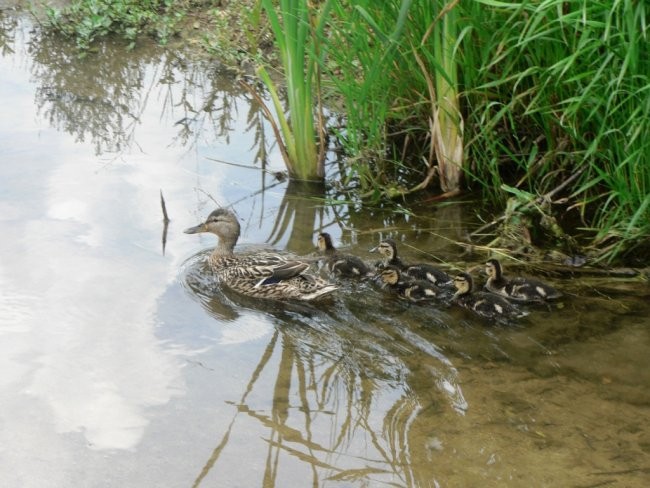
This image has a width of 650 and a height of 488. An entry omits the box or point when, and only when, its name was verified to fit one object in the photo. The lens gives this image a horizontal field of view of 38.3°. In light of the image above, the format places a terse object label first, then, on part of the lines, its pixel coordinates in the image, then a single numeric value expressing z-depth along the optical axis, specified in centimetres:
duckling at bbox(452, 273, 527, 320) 477
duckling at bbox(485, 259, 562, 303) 486
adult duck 508
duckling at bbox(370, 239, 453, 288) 515
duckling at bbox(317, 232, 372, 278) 529
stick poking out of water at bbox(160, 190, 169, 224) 576
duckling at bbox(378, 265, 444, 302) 499
